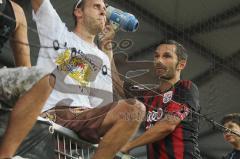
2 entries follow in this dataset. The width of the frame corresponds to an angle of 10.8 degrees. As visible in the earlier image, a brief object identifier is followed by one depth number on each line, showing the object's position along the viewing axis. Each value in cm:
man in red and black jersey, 825
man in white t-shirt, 697
